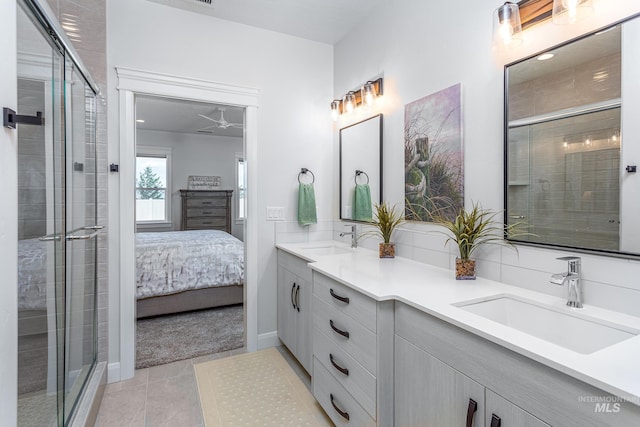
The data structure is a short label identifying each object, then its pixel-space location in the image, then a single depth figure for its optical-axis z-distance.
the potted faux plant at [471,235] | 1.58
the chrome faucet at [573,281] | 1.18
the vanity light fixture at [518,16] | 1.37
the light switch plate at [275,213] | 2.83
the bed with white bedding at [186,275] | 3.38
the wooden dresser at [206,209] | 6.16
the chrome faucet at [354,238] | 2.67
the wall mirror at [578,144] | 1.10
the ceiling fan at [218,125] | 4.50
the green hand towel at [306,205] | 2.86
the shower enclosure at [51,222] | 1.25
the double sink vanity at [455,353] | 0.77
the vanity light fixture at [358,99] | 2.42
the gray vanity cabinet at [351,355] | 1.37
